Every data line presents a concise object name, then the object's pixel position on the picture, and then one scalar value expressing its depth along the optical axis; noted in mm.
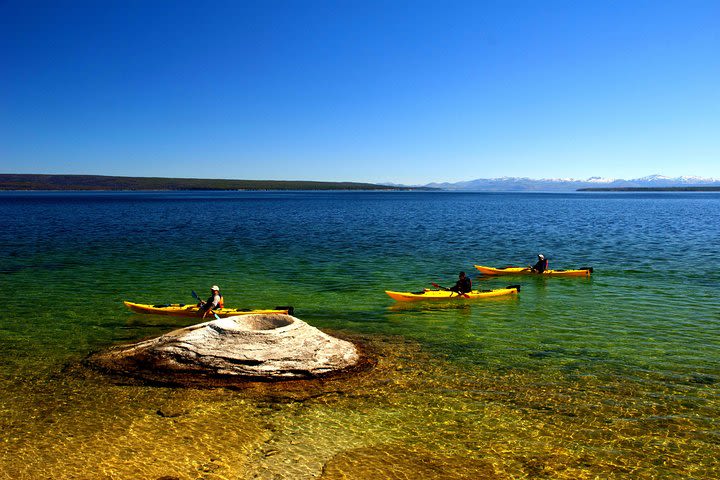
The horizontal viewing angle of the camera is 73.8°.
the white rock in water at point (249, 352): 14695
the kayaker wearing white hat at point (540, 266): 32812
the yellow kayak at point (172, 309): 22031
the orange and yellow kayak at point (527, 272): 32188
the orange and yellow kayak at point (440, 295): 24953
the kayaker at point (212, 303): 21328
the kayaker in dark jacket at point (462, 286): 25641
